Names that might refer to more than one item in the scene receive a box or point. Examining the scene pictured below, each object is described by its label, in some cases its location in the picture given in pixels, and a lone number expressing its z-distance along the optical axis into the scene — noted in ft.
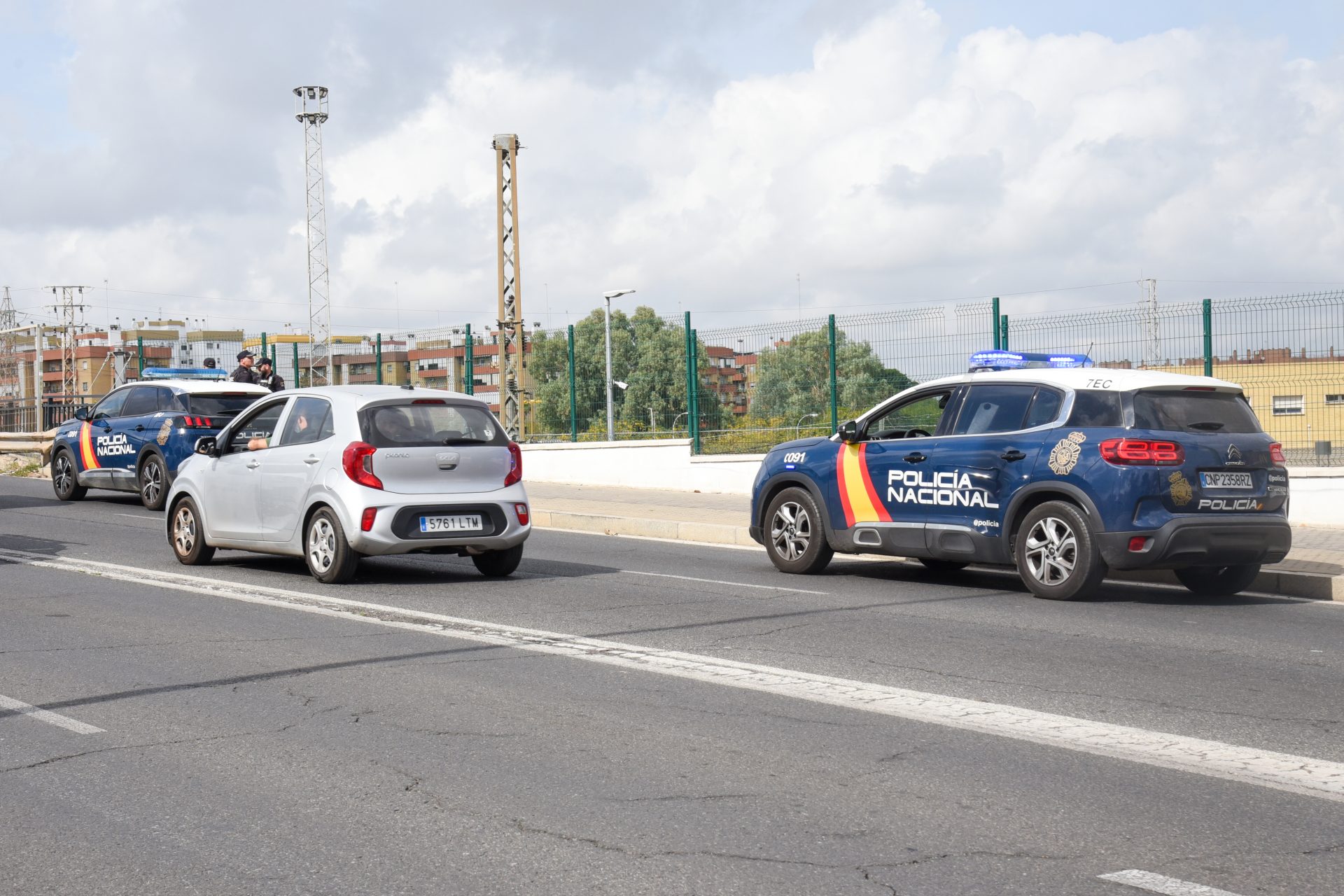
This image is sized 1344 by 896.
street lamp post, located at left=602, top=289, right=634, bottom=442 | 81.71
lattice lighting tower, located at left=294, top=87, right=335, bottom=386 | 181.47
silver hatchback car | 38.17
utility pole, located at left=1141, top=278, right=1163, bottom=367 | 57.77
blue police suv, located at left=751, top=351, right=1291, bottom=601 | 34.73
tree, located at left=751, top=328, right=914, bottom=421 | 67.77
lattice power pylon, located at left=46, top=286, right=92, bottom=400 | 279.08
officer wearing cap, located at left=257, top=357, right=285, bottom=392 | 77.49
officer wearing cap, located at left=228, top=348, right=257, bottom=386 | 74.59
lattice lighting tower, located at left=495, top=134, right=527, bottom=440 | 100.99
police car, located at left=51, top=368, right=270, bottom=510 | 63.98
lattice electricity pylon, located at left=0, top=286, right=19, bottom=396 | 347.56
